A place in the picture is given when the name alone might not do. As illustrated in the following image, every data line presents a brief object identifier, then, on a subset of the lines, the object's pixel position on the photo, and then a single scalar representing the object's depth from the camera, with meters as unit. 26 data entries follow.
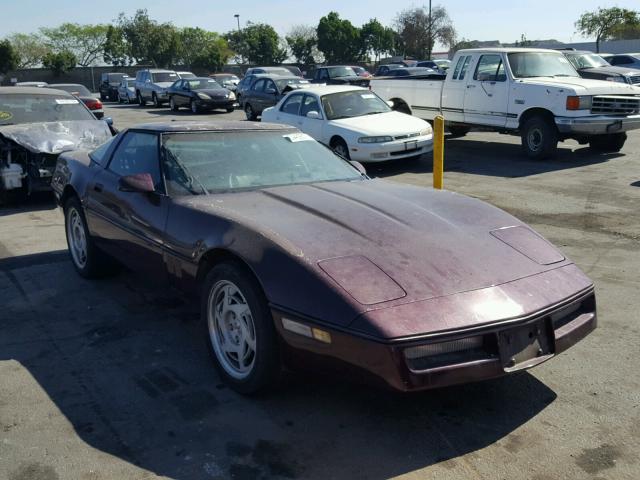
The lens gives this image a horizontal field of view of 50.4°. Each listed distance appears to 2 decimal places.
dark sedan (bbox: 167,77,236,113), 26.75
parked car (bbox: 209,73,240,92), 35.22
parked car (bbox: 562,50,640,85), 19.34
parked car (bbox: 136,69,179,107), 30.84
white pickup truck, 11.91
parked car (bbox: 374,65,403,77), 35.17
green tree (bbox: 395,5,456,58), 71.38
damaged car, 9.30
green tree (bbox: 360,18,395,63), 72.19
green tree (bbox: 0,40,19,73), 53.16
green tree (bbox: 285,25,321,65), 74.44
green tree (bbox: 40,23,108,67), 94.38
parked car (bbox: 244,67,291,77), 31.45
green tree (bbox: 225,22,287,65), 71.50
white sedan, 11.53
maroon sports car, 3.10
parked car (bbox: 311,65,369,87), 26.59
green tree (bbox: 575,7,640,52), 65.25
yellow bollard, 8.13
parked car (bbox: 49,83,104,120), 17.95
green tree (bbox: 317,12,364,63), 71.06
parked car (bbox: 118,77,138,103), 34.53
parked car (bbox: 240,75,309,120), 21.22
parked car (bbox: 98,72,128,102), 37.41
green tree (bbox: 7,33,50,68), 87.62
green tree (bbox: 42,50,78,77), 56.69
